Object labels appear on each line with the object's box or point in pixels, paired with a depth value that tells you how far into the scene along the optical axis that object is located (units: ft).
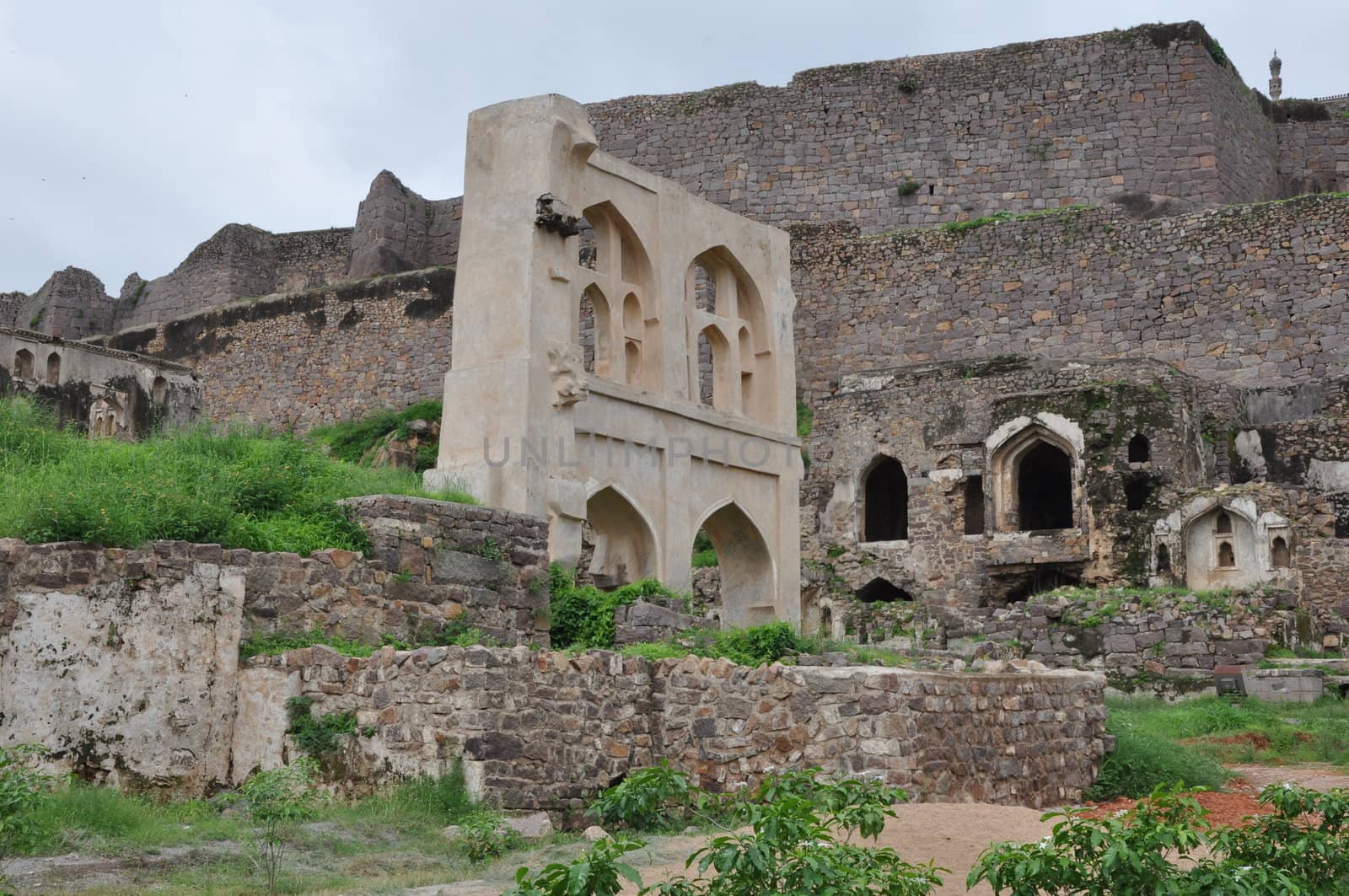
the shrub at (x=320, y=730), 31.78
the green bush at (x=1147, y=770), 37.60
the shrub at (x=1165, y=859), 19.29
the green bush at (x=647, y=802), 24.18
